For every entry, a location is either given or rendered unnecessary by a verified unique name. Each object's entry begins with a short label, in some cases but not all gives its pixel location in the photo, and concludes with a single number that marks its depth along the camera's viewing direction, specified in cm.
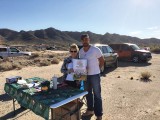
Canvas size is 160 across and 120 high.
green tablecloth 239
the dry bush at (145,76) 670
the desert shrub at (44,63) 977
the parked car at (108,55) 814
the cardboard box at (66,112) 267
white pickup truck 1269
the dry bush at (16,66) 869
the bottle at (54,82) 281
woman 307
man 299
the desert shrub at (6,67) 839
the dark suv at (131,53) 1117
